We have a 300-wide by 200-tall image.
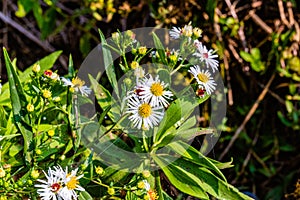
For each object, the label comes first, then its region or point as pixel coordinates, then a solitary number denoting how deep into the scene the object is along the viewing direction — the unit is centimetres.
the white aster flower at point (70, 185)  59
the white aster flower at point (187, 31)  63
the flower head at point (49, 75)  62
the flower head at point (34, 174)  59
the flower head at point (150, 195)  60
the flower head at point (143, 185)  60
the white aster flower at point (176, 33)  65
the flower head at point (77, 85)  63
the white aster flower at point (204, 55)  64
